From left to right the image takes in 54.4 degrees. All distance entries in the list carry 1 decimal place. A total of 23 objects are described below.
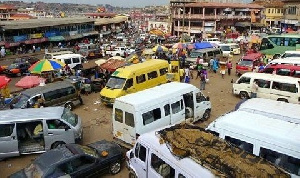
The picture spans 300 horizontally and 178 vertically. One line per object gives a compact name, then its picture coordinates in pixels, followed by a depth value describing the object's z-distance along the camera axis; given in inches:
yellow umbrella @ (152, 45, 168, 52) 1179.3
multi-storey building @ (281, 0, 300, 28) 2176.4
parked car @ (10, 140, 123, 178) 329.7
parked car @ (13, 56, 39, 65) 1065.2
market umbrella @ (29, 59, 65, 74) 745.6
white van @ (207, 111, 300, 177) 310.0
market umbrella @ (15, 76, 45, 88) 688.4
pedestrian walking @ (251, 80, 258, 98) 665.0
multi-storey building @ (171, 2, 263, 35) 2300.7
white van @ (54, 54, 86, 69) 1005.2
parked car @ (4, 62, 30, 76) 999.0
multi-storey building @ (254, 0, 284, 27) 2726.4
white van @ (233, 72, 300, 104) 617.3
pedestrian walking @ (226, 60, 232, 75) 973.9
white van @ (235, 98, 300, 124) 398.9
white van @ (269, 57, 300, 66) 794.3
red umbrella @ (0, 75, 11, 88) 651.6
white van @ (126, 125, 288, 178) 253.5
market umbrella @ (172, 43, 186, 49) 1244.5
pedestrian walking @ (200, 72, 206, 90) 778.2
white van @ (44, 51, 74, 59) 1112.6
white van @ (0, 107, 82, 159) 426.6
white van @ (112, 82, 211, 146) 425.4
